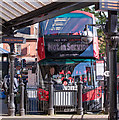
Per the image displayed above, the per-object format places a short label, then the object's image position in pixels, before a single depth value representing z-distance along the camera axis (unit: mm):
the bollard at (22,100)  13258
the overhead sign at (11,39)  12809
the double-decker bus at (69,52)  15031
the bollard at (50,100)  13500
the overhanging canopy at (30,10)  9081
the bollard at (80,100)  13391
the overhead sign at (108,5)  7000
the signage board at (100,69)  16234
